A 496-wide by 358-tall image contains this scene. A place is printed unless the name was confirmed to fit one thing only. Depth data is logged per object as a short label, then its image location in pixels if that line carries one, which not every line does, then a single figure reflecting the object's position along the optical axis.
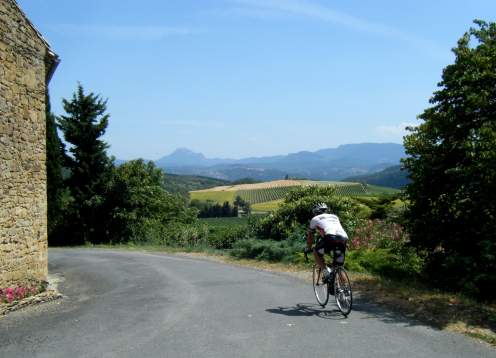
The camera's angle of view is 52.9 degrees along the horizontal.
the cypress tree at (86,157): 30.72
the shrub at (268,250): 15.63
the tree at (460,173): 9.57
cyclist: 8.38
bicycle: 8.05
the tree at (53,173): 27.89
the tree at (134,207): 31.36
